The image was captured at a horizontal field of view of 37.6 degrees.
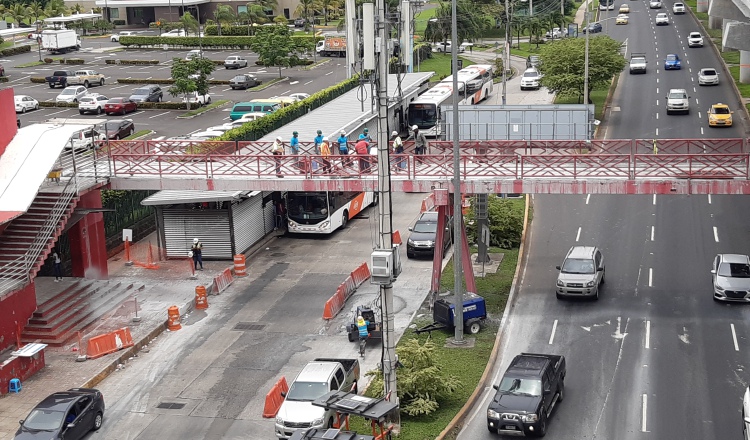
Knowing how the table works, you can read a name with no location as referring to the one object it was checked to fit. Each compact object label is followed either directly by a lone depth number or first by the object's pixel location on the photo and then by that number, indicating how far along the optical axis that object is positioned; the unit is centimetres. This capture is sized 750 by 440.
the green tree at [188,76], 7688
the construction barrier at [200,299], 3925
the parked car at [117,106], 7744
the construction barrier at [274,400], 2989
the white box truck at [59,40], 10650
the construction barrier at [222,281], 4103
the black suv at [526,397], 2747
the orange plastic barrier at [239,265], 4306
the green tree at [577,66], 6962
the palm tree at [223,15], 11806
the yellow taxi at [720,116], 6475
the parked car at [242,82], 8831
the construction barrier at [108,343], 3447
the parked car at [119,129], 6681
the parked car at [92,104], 7669
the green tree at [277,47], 9194
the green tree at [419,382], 2898
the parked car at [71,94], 8131
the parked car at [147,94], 8100
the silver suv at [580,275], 3809
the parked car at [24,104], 7844
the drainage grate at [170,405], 3091
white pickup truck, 2762
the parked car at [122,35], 11688
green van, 7038
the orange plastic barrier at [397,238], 4690
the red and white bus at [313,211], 4756
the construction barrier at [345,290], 3762
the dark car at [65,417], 2769
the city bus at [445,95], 6675
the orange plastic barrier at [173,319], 3729
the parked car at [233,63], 9862
